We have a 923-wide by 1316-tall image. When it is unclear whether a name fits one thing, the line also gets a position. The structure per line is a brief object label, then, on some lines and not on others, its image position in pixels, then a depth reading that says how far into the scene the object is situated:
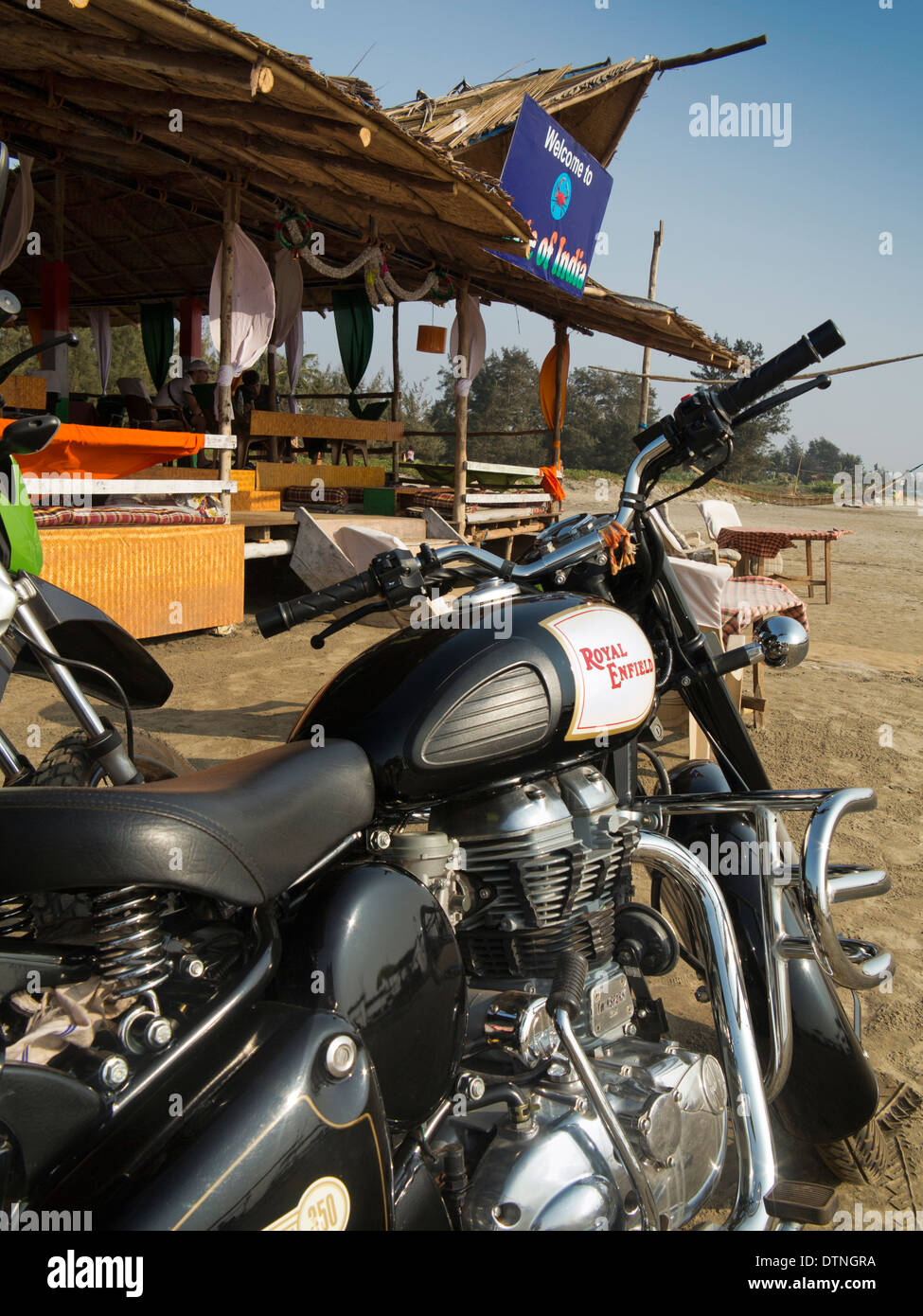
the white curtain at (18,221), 7.59
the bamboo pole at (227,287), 7.07
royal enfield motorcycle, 0.94
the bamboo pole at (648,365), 18.37
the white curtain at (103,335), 14.23
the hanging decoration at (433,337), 11.77
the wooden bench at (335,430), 10.05
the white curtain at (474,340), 10.71
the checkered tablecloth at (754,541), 8.84
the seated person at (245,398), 10.84
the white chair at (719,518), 9.44
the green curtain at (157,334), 13.34
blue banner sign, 8.52
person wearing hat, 10.03
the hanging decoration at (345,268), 7.86
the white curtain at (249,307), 7.41
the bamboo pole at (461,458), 9.71
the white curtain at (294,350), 11.43
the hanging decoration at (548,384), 12.78
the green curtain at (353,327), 11.55
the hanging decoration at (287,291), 10.48
